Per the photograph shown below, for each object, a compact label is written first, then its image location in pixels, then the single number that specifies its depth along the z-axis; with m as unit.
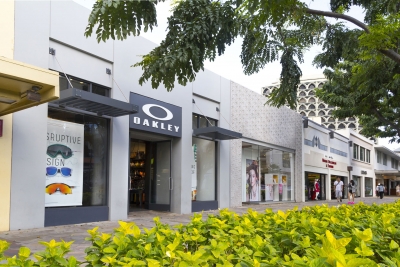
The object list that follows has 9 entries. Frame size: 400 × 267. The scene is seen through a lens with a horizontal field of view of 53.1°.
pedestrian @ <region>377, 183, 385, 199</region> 34.75
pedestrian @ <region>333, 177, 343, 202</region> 25.19
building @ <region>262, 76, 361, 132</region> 84.94
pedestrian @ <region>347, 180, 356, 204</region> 25.42
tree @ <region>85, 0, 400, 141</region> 4.47
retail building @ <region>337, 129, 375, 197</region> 38.47
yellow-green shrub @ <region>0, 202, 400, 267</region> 2.01
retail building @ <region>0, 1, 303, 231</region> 9.49
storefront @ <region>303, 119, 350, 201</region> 26.58
